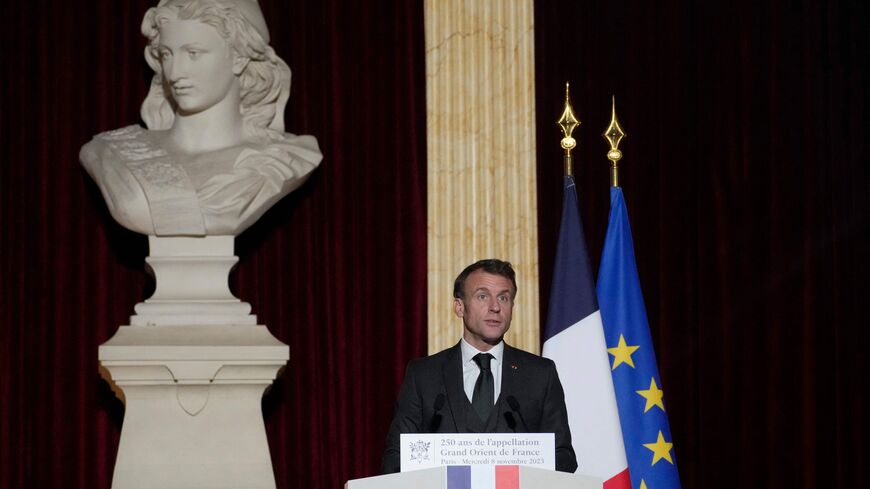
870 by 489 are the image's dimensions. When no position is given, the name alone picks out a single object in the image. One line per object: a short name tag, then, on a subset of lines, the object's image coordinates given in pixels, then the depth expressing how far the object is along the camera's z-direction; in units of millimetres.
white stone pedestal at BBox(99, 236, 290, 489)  10648
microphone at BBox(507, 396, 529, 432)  7676
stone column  12586
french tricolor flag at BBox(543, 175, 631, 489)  10562
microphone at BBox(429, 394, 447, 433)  7500
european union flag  11125
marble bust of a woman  11008
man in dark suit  7820
